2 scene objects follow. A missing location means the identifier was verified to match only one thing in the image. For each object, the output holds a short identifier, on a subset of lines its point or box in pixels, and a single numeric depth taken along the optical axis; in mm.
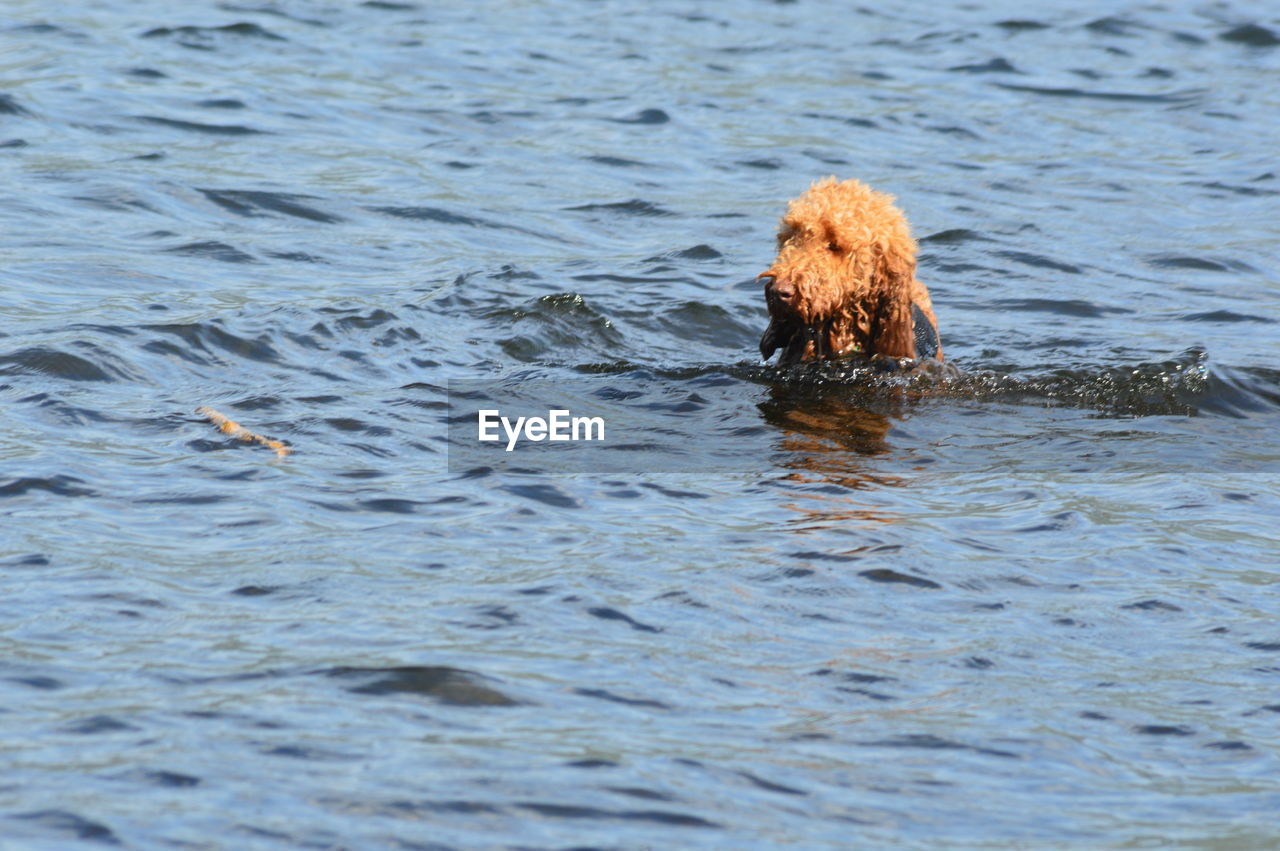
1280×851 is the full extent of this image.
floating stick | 13367
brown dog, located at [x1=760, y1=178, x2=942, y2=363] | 15008
